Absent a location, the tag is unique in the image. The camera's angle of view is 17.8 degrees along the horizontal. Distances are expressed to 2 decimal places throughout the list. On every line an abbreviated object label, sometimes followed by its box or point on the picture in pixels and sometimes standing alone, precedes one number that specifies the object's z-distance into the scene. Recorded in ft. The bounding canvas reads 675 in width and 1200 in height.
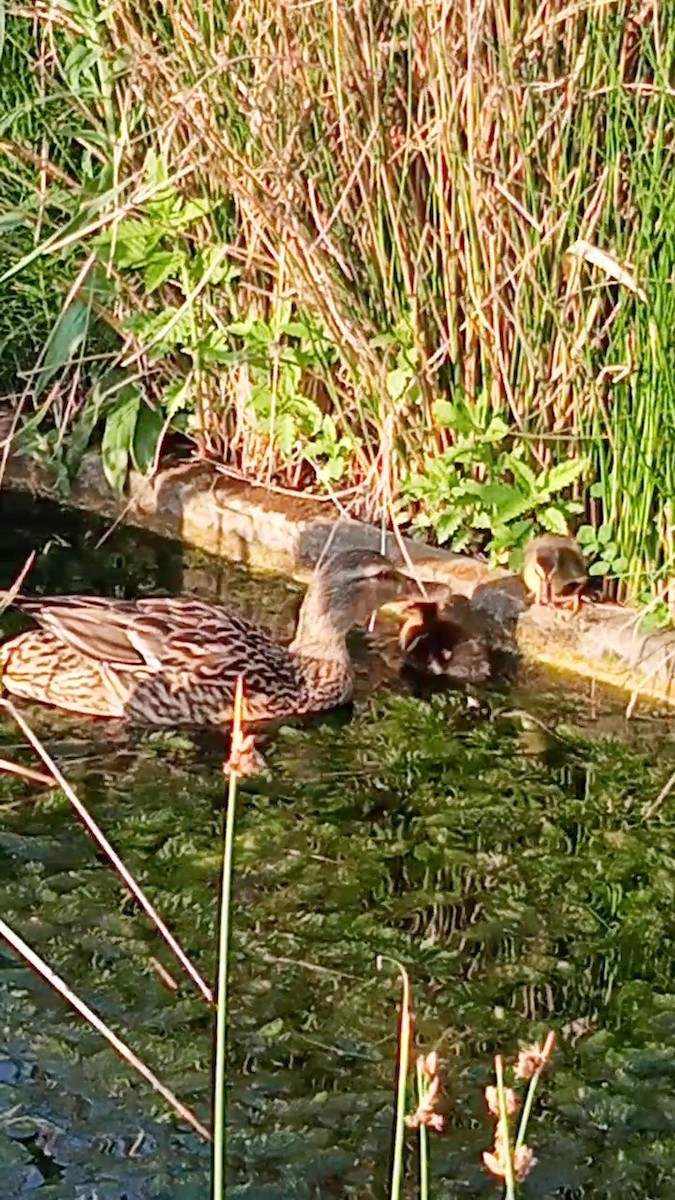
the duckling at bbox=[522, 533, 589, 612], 19.20
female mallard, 18.66
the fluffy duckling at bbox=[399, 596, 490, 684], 19.35
